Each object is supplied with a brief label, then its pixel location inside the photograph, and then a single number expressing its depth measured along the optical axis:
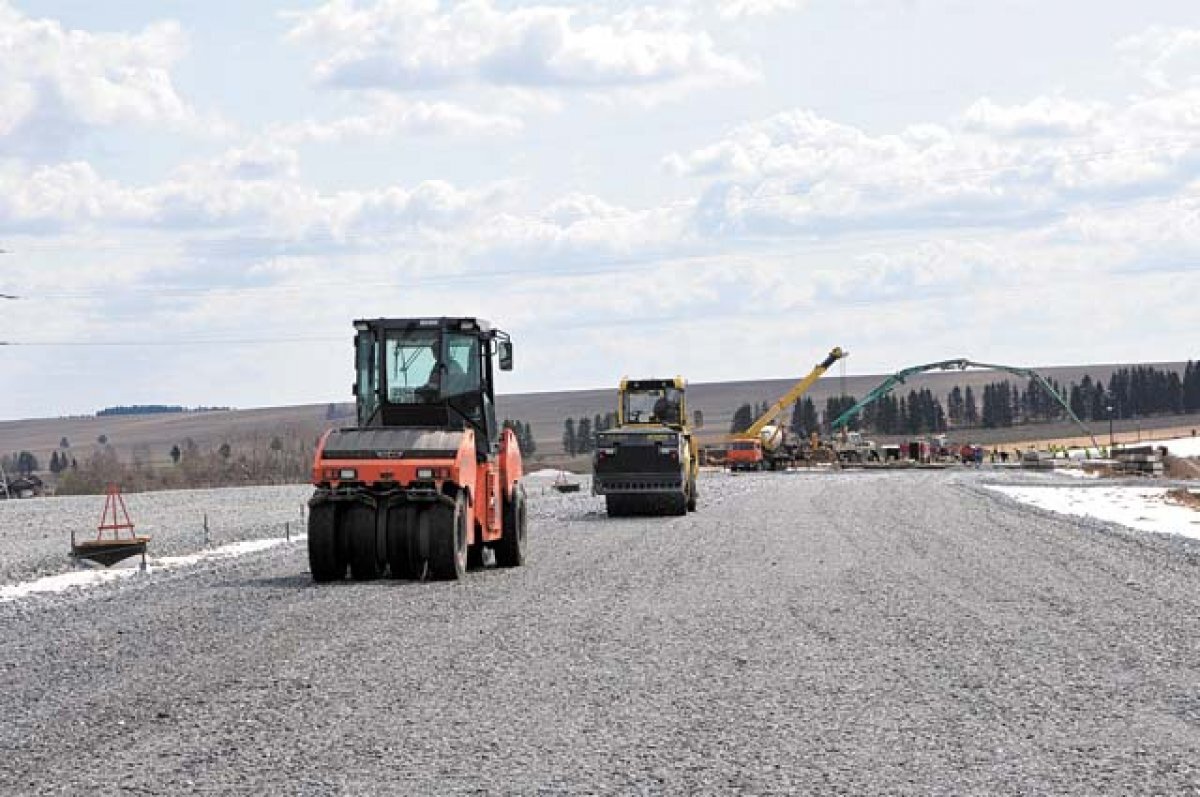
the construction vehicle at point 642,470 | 36.22
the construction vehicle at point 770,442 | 84.56
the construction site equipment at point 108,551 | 27.83
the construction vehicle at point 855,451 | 90.50
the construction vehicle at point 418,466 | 20.70
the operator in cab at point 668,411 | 38.53
